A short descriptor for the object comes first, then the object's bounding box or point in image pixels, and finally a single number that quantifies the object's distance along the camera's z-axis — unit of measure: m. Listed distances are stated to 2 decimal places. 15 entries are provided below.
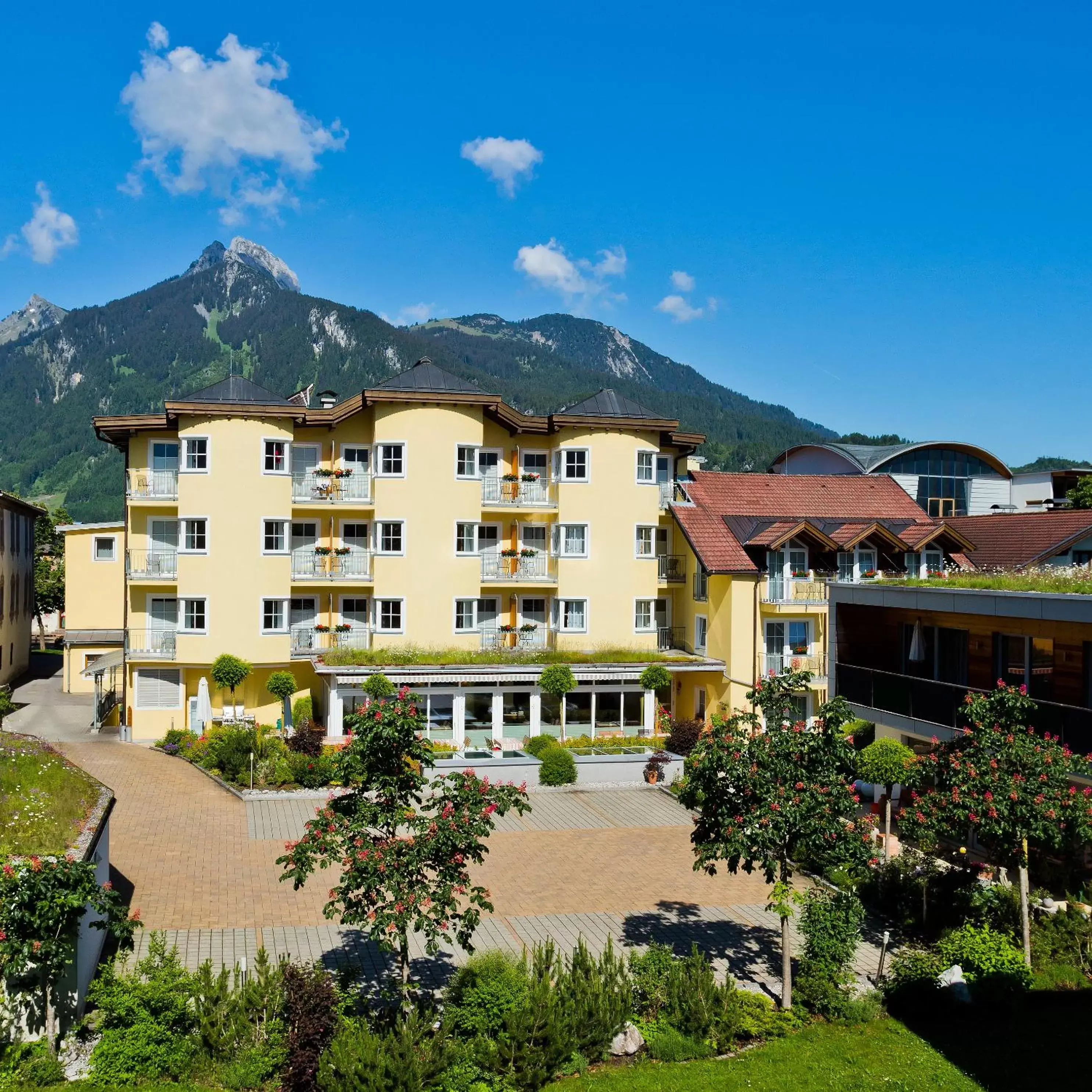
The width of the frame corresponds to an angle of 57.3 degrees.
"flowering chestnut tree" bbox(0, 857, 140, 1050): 10.30
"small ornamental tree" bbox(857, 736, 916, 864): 21.12
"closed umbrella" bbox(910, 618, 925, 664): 24.88
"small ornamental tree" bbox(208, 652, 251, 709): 29.81
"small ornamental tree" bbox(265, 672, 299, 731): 30.09
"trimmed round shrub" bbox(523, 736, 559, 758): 28.61
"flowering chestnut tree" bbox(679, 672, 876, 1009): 13.08
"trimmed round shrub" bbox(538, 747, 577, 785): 27.42
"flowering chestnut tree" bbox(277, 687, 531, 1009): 11.04
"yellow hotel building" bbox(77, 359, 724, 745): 30.89
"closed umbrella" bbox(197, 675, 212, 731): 31.06
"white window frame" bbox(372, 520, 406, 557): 32.06
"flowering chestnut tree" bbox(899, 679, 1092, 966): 13.77
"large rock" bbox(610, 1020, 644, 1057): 12.10
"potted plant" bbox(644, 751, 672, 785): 28.27
